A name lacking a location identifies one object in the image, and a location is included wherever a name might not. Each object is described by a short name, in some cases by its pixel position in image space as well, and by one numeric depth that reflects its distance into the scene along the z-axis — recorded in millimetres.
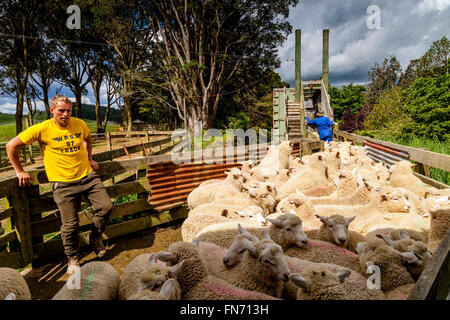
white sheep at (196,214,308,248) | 2438
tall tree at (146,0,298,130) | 18156
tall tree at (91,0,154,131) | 19253
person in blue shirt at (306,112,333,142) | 8070
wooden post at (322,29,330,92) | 15539
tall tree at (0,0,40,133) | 16109
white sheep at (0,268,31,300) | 1668
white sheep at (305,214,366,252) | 2454
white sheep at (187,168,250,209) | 4402
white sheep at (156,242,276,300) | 1587
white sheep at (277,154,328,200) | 4527
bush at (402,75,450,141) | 11734
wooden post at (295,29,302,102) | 16845
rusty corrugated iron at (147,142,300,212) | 4668
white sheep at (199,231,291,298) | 1787
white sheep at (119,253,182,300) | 1525
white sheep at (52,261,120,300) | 1611
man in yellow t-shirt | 3041
